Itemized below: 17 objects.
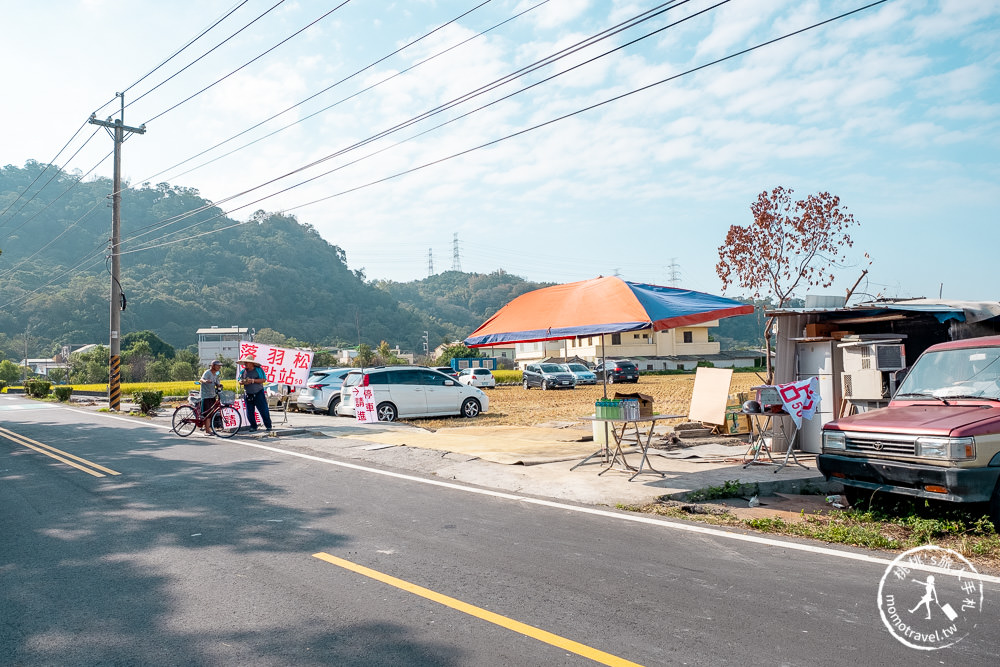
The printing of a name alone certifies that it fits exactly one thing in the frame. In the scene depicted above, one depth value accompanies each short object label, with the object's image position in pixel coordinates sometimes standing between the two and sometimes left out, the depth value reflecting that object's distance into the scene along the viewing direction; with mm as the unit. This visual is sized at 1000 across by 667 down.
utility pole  26781
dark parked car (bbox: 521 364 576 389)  40875
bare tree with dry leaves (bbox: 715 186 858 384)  21703
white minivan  19125
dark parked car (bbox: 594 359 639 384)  42562
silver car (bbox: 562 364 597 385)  42531
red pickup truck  6277
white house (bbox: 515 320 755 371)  67438
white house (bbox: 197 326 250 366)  95188
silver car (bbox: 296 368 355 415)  21672
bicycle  16844
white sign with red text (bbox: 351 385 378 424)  14467
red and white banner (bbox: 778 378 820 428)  10109
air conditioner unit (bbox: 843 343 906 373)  9953
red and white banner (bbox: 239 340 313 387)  16609
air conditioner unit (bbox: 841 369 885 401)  10065
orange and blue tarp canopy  8859
